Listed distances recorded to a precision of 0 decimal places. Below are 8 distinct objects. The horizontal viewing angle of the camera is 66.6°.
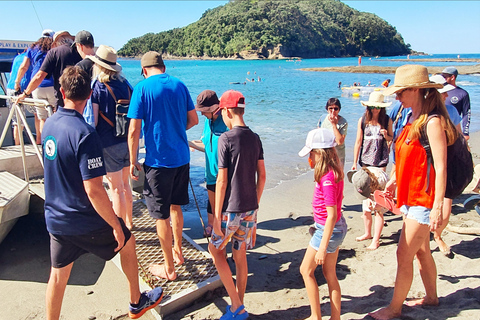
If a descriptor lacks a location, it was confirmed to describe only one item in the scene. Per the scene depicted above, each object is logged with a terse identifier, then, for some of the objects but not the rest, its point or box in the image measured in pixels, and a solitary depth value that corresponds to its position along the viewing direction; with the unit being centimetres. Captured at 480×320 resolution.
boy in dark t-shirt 310
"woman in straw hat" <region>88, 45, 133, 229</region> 399
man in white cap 572
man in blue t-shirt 359
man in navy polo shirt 267
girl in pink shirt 289
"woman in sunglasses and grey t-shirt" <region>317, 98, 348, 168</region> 548
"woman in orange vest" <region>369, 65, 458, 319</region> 279
